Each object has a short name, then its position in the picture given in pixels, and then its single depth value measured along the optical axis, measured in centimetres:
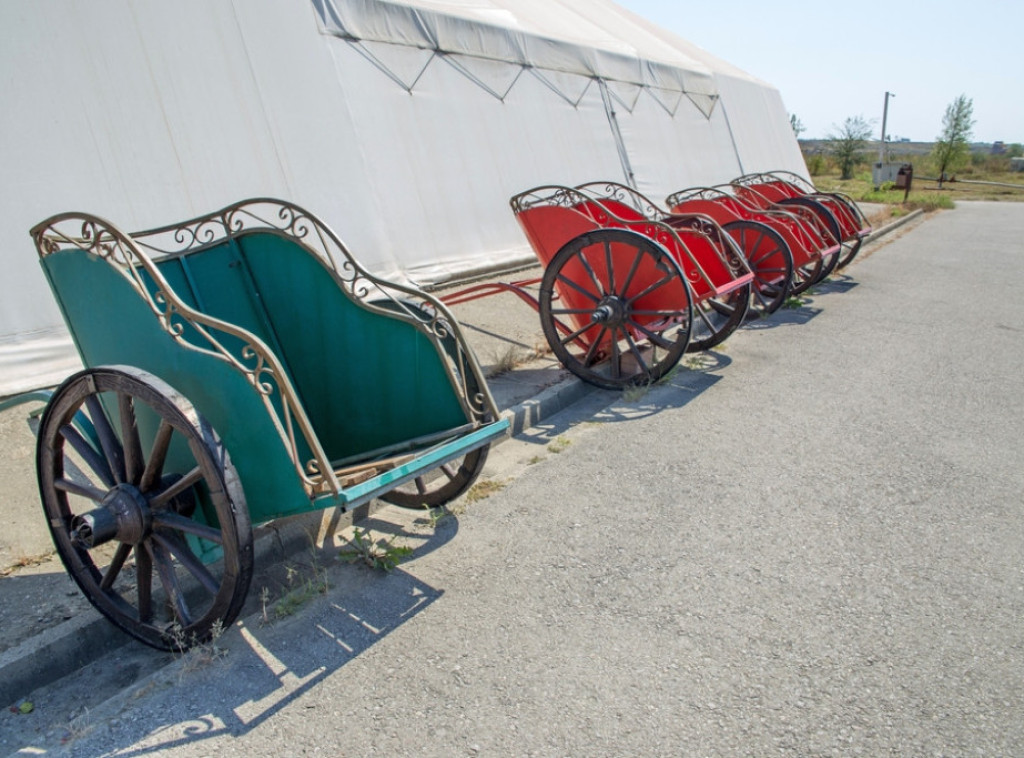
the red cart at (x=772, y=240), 802
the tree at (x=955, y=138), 4056
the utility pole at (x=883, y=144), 4021
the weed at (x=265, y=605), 300
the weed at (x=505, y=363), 615
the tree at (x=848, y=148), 3994
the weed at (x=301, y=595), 307
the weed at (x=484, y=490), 410
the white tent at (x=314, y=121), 592
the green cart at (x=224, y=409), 265
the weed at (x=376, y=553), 341
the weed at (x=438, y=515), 381
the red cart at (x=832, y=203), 993
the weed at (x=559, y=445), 478
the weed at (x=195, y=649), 270
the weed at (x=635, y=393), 564
